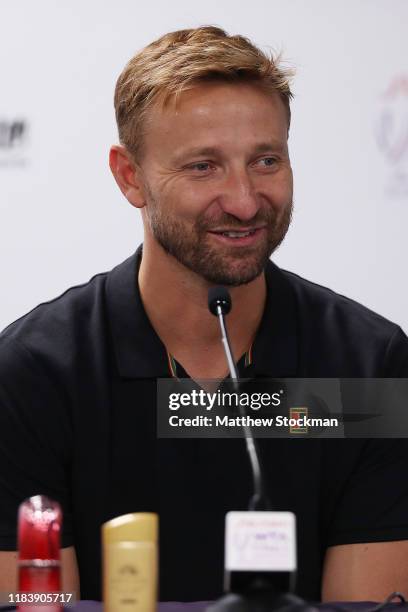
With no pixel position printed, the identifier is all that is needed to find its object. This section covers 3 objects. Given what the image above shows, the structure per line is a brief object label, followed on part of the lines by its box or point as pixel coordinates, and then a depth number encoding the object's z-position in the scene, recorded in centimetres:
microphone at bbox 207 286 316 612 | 306
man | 337
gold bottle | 309
